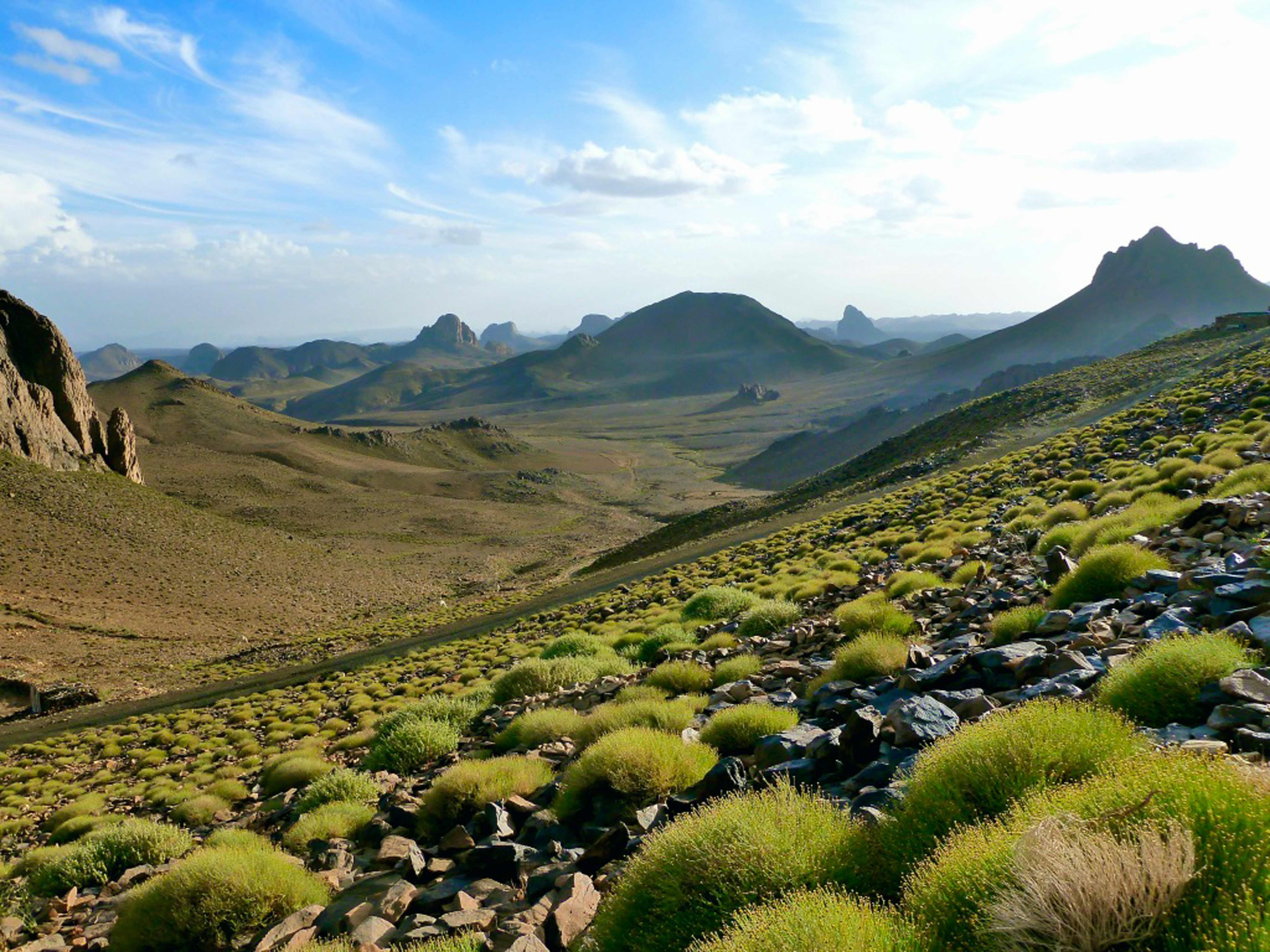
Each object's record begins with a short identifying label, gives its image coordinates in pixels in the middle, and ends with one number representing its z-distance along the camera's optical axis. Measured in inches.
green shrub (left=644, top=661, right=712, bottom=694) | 381.4
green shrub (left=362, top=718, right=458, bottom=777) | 389.4
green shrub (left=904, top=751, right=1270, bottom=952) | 92.9
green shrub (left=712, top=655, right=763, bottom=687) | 373.4
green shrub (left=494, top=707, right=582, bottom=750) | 350.0
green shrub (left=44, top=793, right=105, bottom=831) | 556.7
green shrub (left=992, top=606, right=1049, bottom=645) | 283.4
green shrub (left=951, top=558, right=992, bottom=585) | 449.7
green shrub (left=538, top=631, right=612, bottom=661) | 572.7
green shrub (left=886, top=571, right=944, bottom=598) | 457.4
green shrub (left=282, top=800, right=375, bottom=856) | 288.5
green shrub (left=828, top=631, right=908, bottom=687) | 293.9
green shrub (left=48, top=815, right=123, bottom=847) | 491.5
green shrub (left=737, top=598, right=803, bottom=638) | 492.4
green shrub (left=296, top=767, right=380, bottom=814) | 338.6
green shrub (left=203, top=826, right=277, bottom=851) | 284.8
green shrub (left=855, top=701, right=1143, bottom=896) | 143.9
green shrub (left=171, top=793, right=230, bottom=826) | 425.7
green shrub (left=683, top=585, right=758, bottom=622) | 607.2
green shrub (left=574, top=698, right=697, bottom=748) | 296.5
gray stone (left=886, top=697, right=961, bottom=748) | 201.0
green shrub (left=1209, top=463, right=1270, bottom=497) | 406.0
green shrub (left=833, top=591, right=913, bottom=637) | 364.2
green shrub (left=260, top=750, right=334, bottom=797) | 454.0
